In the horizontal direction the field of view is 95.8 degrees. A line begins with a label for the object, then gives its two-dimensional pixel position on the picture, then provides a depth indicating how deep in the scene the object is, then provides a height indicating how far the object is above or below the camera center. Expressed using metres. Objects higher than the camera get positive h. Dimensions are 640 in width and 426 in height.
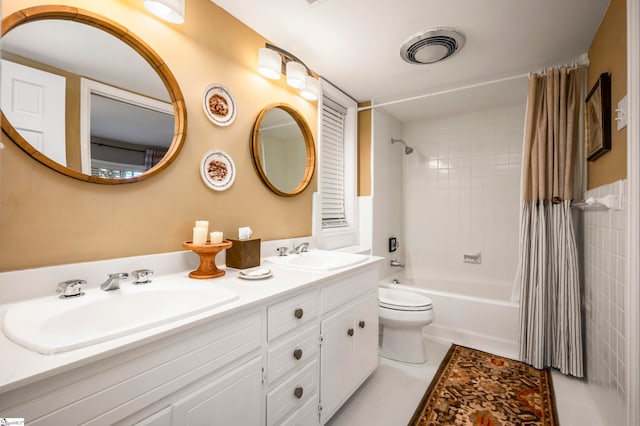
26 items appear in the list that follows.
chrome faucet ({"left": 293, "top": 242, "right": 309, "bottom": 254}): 1.97 -0.24
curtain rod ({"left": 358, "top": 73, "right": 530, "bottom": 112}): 2.21 +1.04
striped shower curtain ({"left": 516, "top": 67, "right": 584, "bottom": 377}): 1.96 -0.11
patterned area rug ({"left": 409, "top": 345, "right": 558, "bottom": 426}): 1.58 -1.11
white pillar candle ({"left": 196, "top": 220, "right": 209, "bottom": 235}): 1.35 -0.05
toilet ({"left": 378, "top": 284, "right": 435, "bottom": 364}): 2.15 -0.87
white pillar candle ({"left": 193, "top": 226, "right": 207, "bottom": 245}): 1.31 -0.11
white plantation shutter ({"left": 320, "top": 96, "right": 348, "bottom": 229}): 2.56 +0.45
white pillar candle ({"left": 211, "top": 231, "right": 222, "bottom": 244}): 1.36 -0.11
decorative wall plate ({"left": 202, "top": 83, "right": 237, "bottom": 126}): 1.50 +0.59
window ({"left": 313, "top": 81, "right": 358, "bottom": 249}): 2.38 +0.39
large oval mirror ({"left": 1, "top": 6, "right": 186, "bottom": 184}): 0.96 +0.44
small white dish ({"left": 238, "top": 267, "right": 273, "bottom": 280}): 1.30 -0.28
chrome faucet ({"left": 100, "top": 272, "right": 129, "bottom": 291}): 1.03 -0.25
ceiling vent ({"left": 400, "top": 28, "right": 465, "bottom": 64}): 1.79 +1.10
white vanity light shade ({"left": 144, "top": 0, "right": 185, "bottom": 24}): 1.20 +0.86
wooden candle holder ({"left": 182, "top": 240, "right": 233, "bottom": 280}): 1.27 -0.21
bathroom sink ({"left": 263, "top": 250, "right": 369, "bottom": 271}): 1.71 -0.29
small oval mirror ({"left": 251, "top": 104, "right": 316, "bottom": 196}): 1.82 +0.44
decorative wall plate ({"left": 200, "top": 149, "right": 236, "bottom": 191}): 1.49 +0.23
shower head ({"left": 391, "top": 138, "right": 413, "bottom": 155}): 3.32 +0.80
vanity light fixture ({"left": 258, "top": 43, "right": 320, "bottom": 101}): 1.72 +0.92
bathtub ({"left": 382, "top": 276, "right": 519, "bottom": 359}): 2.29 -0.91
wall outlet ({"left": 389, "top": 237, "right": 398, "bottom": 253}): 3.21 -0.34
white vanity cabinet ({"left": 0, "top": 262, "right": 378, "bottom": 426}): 0.63 -0.48
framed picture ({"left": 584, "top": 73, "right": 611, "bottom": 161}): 1.52 +0.55
